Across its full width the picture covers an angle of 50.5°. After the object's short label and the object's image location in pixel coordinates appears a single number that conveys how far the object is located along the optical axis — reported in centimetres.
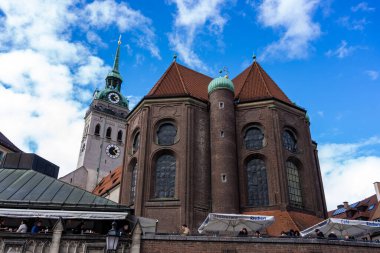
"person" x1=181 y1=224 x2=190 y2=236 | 1773
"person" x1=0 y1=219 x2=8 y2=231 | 1678
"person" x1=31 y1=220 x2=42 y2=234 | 1643
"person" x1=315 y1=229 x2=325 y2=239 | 1817
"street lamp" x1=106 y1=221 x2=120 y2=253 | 1136
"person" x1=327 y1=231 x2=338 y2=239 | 1854
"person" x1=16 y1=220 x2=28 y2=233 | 1631
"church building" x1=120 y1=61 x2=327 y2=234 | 2577
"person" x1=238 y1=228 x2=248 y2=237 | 1800
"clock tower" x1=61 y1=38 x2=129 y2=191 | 5862
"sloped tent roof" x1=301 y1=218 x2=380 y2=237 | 1916
